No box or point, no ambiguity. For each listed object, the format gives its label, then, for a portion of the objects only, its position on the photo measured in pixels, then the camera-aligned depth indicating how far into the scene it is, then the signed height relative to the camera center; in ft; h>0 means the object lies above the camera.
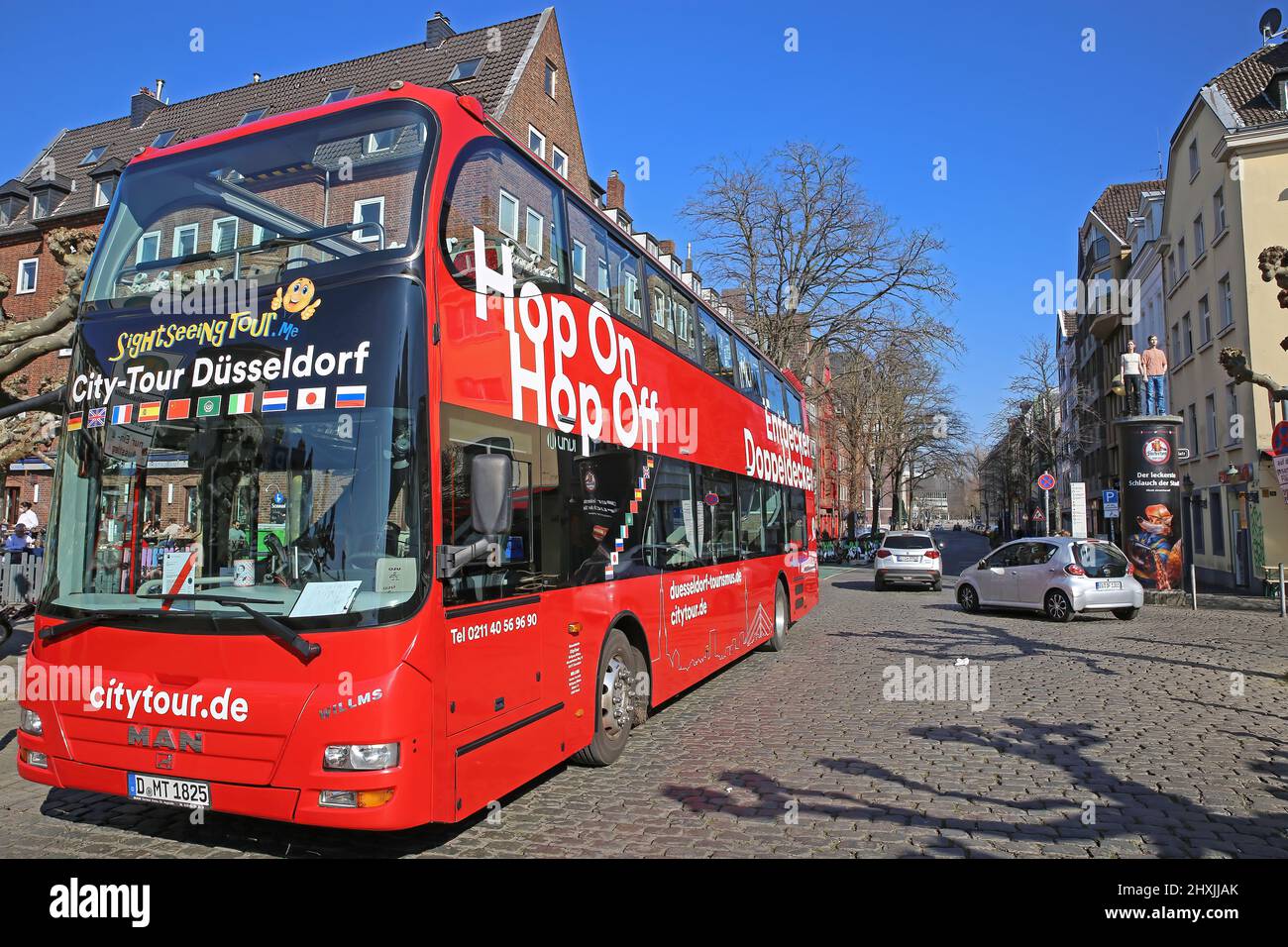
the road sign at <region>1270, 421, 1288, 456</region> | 35.53 +2.70
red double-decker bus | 13.61 +0.64
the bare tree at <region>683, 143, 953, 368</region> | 112.88 +31.76
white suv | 82.38 -4.54
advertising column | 66.80 -0.09
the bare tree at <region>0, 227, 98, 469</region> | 29.93 +7.23
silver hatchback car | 54.65 -4.50
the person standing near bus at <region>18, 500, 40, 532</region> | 66.16 +0.75
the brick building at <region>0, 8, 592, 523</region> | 92.84 +48.76
